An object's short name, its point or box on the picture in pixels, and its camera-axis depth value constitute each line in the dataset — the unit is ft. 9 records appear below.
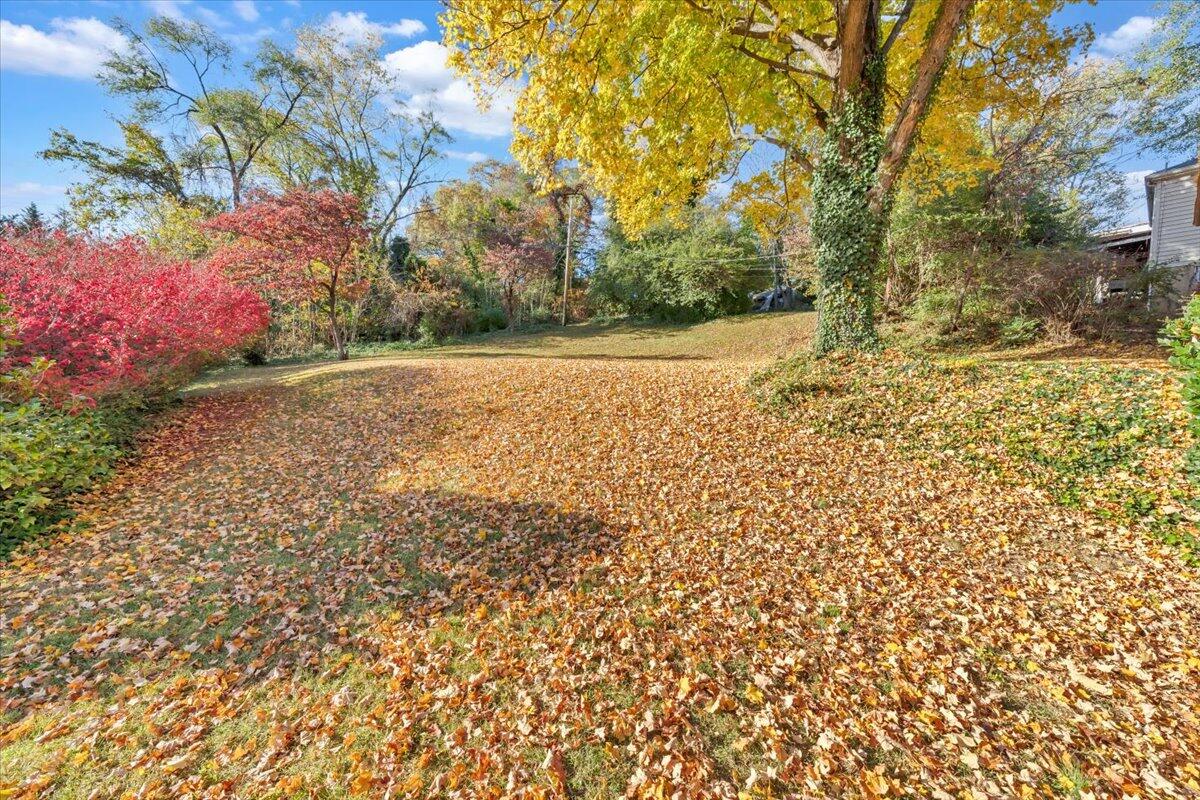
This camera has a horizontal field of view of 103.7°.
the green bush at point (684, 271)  73.05
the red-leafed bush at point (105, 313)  22.98
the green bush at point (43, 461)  16.60
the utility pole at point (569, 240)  80.59
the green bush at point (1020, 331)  34.01
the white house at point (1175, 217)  44.01
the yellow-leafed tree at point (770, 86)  23.03
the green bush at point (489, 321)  80.69
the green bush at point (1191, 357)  14.29
